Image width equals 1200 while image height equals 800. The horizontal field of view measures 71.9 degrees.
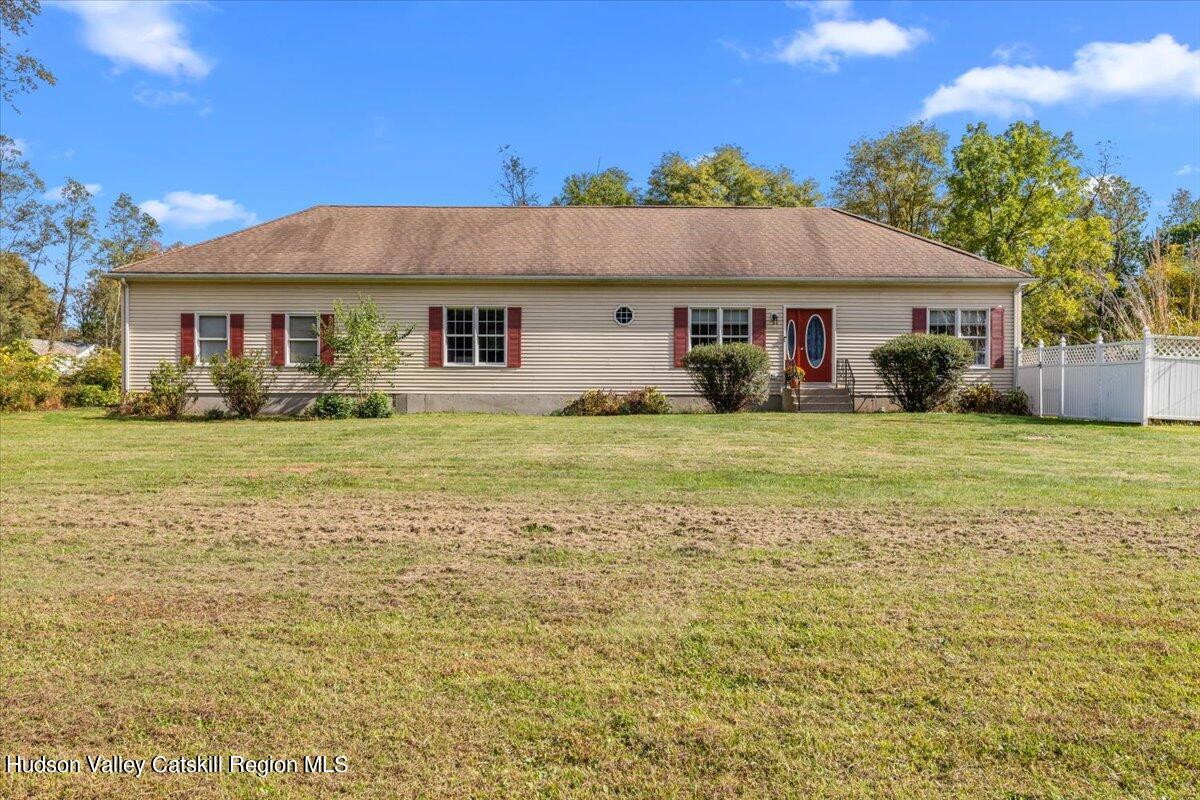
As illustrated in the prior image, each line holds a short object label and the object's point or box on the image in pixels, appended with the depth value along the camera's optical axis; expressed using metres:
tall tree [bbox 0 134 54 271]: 40.84
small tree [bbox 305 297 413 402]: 16.59
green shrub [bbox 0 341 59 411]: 17.69
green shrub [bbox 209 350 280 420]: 15.98
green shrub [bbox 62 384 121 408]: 19.41
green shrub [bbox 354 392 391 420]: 16.28
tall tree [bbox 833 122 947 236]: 35.41
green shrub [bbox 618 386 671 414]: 16.91
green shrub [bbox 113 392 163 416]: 16.44
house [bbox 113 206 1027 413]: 17.41
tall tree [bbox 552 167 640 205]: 34.94
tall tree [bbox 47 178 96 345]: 46.31
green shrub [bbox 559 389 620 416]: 17.00
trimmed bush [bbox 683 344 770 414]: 15.91
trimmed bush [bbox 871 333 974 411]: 15.60
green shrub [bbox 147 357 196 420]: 16.08
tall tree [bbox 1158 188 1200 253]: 40.00
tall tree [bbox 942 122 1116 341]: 27.58
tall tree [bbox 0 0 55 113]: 19.12
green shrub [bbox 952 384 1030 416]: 16.88
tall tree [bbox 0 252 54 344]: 42.59
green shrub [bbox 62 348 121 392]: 20.70
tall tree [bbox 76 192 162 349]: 48.72
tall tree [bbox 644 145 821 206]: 33.47
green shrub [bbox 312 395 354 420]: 16.34
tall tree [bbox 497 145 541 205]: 35.75
